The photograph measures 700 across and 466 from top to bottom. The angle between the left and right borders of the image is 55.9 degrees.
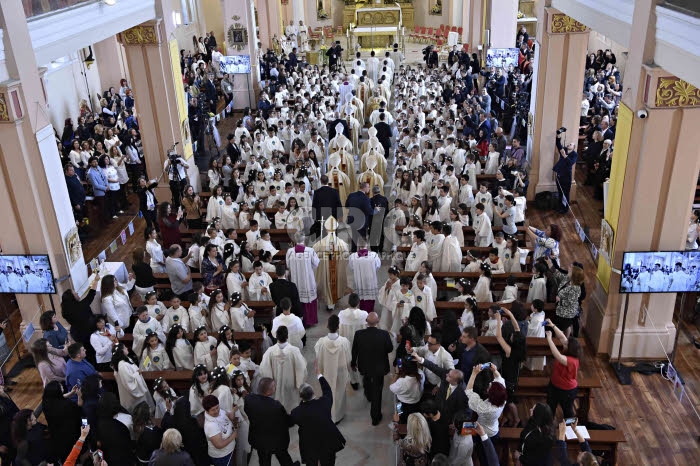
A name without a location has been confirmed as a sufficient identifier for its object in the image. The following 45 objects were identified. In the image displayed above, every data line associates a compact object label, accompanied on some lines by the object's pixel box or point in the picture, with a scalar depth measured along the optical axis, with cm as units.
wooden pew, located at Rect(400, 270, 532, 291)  974
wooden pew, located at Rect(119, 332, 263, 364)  860
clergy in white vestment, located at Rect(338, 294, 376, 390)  816
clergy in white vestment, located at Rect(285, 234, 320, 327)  980
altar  3181
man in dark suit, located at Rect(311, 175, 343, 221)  1204
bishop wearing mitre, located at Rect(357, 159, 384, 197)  1316
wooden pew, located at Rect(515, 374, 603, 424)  779
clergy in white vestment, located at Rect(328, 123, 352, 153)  1477
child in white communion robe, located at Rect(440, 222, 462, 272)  1019
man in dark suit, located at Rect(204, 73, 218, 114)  2034
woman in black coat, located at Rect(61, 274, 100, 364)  842
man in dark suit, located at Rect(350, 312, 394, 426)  763
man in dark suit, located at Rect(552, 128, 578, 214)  1326
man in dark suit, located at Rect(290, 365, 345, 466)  644
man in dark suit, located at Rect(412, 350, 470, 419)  636
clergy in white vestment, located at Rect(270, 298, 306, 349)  813
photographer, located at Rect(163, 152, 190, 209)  1371
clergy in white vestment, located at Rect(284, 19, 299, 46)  2988
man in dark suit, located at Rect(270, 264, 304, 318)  902
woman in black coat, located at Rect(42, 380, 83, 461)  684
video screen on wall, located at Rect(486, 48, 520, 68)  2053
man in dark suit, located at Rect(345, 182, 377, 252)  1155
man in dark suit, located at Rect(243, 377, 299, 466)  650
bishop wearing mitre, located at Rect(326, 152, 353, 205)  1335
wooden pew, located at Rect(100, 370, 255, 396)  789
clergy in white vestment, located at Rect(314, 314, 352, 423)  773
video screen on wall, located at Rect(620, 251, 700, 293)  816
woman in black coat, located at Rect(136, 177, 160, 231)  1222
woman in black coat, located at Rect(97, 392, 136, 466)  641
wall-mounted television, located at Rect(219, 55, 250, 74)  2123
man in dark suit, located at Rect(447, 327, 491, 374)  700
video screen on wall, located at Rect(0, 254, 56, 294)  904
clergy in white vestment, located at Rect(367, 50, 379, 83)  2242
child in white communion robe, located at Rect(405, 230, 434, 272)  986
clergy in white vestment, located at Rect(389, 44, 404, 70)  2483
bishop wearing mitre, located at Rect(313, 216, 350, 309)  1025
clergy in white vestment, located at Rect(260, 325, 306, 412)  754
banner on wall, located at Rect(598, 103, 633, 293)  849
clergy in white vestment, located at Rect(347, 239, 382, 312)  973
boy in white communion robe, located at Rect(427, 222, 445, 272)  1021
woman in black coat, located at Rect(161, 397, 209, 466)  641
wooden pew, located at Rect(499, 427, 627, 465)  673
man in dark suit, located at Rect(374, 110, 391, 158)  1614
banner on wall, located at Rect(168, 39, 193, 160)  1414
